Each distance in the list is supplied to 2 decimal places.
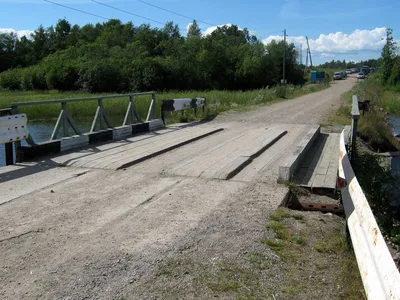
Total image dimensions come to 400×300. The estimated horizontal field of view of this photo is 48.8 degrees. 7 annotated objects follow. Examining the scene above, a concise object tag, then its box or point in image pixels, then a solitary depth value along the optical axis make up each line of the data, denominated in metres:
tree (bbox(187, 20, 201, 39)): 122.12
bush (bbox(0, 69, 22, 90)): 76.50
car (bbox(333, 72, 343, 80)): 101.26
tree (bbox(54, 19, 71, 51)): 111.51
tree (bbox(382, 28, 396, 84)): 54.12
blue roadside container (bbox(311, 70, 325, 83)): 86.44
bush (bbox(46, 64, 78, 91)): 70.81
